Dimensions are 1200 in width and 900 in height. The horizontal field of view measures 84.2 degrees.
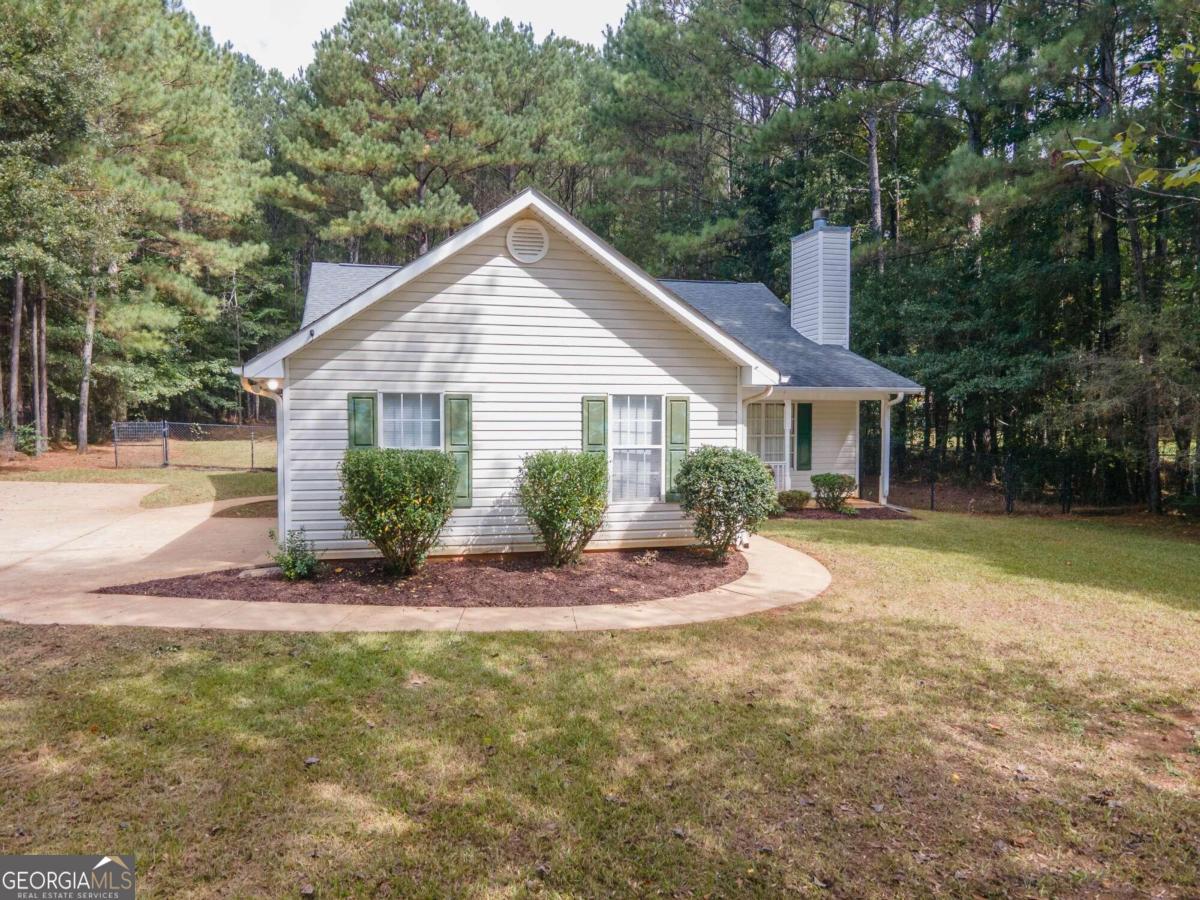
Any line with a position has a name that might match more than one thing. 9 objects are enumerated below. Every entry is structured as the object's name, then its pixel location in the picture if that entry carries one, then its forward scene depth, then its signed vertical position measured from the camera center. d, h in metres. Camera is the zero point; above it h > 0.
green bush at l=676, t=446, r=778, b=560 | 8.38 -0.56
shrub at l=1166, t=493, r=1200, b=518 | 13.71 -1.15
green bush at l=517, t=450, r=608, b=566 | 7.85 -0.59
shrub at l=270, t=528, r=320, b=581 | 7.56 -1.28
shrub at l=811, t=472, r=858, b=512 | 13.83 -0.85
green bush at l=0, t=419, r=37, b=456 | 19.64 +0.25
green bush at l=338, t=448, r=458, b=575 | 7.05 -0.53
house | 8.01 +0.91
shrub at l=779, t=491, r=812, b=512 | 13.95 -1.08
